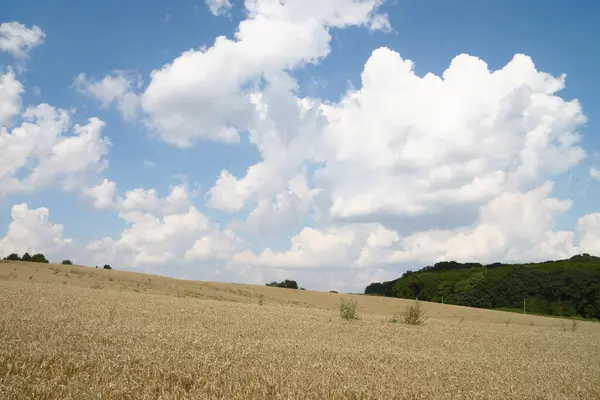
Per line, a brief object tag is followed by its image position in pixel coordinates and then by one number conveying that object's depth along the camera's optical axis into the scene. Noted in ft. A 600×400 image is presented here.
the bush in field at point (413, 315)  80.69
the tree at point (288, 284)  262.18
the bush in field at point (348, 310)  80.74
